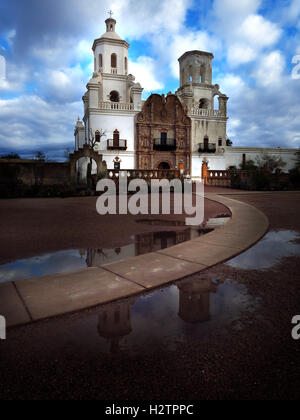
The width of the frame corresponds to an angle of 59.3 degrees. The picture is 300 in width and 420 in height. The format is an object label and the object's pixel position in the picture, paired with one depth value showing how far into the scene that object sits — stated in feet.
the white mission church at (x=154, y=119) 111.65
